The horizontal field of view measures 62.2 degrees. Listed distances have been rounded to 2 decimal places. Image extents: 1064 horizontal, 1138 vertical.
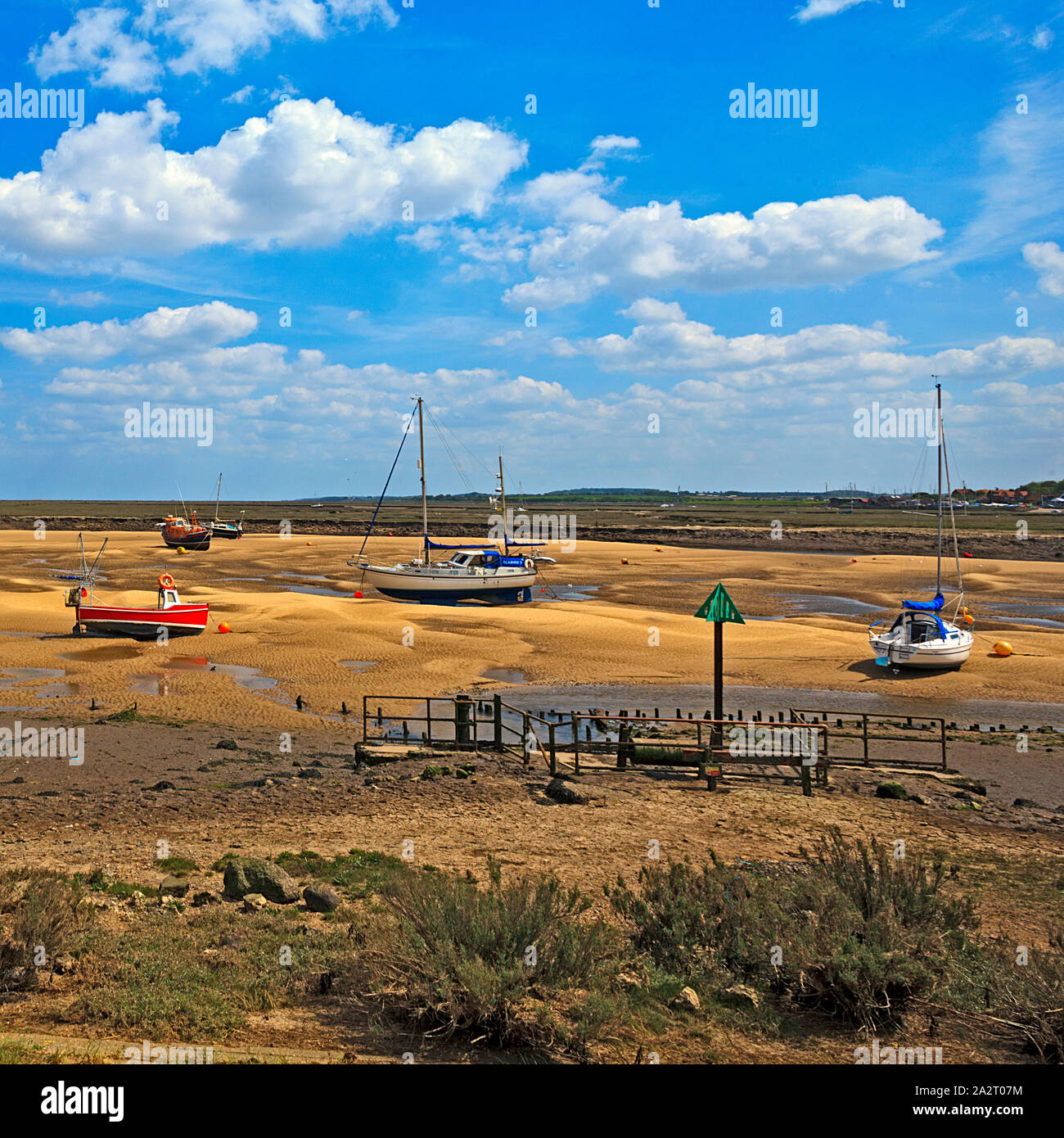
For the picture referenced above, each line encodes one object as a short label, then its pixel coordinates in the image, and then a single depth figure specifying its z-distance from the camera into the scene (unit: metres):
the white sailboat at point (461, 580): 48.50
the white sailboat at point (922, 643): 29.25
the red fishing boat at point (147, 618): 33.25
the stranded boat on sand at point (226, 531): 94.24
